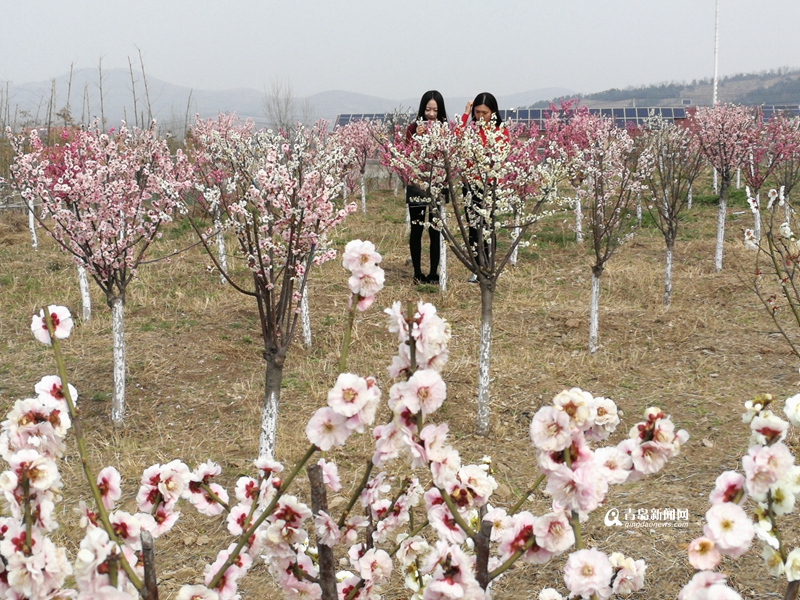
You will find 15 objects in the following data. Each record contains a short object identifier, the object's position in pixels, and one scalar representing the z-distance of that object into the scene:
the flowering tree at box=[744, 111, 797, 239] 8.94
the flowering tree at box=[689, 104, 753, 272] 7.95
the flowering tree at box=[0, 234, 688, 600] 0.94
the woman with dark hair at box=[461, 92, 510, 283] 5.95
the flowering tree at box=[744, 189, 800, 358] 2.96
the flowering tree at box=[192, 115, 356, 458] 3.30
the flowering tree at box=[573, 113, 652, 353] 5.40
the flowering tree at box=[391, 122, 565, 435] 4.11
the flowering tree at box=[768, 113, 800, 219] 9.43
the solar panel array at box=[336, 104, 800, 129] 20.92
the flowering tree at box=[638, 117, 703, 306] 6.46
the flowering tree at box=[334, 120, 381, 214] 15.71
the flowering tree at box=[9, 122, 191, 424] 4.16
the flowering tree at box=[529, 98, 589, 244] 10.21
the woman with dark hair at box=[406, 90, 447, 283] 6.83
